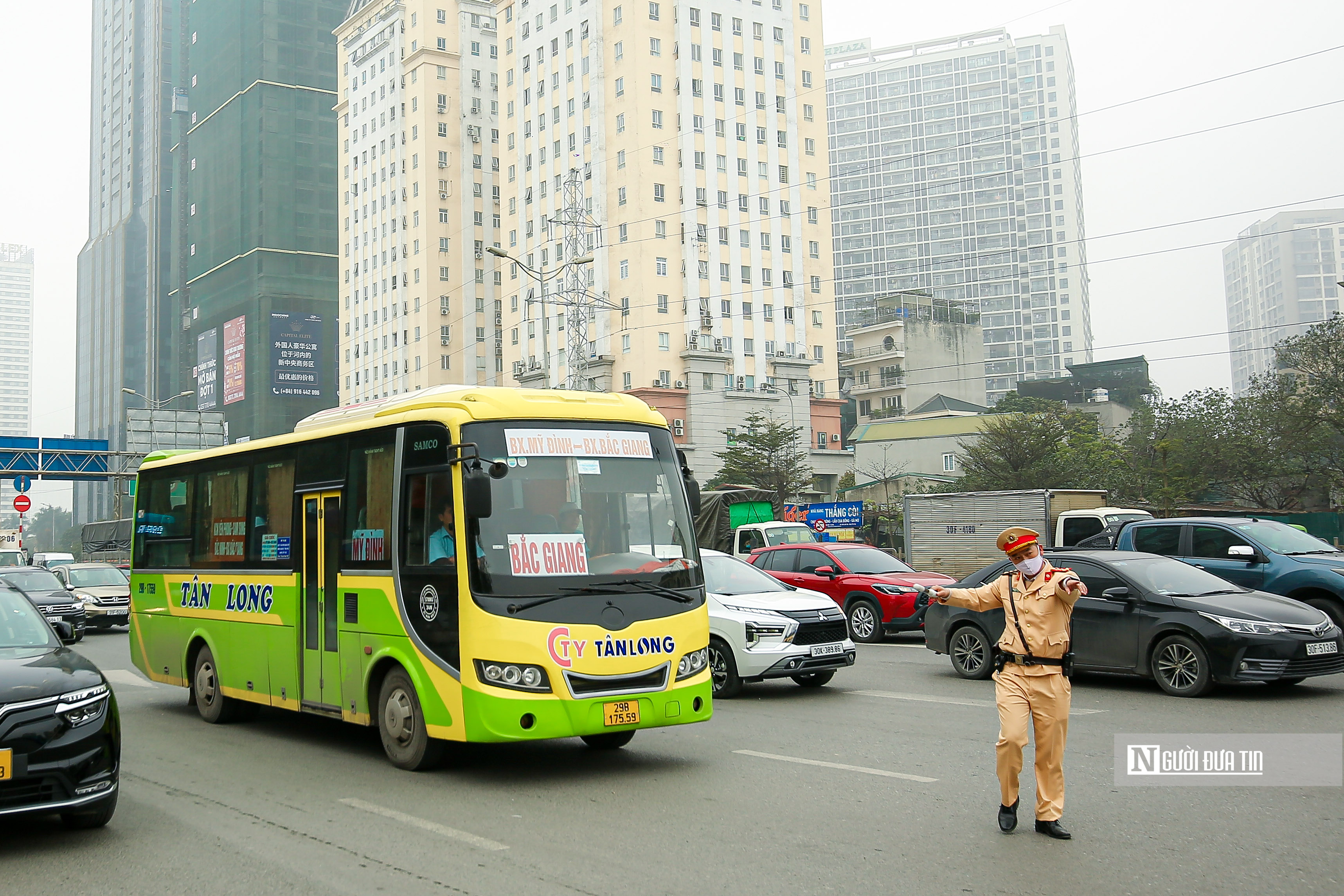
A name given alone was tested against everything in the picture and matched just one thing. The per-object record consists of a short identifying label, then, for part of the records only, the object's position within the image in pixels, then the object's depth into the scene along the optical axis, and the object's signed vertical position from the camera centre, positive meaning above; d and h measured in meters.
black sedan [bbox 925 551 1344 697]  11.40 -1.36
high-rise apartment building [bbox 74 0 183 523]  151.62 +42.16
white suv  12.71 -1.45
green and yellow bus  8.20 -0.45
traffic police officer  6.39 -0.98
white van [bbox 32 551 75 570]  33.06 -1.02
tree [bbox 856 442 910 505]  81.44 +2.75
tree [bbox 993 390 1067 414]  83.94 +7.60
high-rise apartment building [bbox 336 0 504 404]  98.94 +28.17
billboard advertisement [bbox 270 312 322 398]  111.88 +16.44
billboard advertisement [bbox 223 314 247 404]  116.75 +16.74
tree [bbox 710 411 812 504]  67.25 +2.74
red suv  18.47 -1.22
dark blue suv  14.73 -0.78
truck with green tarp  32.03 -0.45
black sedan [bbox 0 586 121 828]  6.29 -1.20
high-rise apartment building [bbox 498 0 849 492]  76.19 +21.36
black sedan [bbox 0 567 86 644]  22.95 -1.35
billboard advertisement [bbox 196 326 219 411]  118.88 +16.22
